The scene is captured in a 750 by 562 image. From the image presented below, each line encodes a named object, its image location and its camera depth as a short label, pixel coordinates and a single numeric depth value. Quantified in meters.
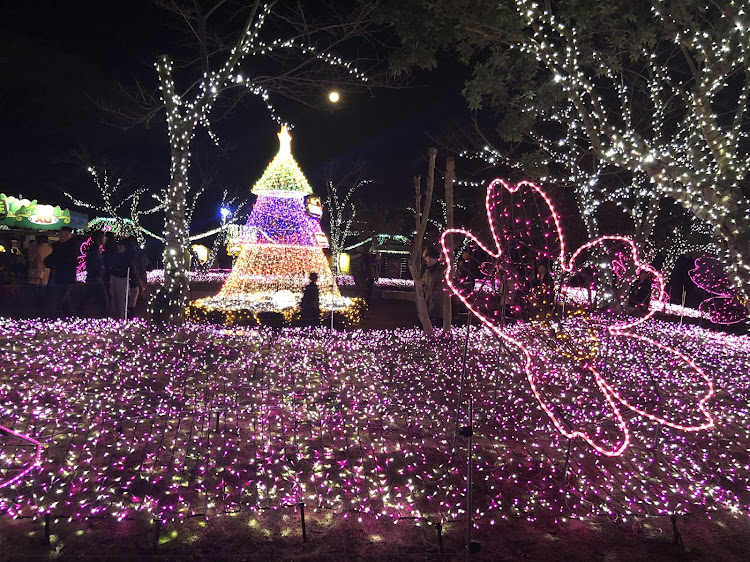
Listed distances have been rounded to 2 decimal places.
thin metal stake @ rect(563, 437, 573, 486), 3.85
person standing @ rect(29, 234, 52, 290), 11.43
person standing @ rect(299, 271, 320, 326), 9.38
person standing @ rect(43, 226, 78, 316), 9.70
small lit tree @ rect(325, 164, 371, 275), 31.27
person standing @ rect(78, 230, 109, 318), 9.71
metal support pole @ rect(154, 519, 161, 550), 3.14
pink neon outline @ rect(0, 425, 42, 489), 3.61
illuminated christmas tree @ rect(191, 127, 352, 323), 12.23
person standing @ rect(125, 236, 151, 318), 9.00
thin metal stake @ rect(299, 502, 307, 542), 3.27
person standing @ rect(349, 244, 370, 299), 16.86
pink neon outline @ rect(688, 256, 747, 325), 13.20
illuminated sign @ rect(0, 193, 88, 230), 19.61
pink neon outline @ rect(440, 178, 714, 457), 3.66
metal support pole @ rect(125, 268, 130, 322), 8.91
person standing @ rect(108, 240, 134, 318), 8.99
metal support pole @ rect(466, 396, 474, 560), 2.87
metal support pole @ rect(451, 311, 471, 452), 4.05
